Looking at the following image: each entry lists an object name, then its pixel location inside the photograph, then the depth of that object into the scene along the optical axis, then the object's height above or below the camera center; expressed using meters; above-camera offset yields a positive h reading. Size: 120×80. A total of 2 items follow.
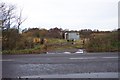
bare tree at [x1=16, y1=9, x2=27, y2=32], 15.11 +2.16
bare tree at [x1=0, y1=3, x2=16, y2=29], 13.04 +2.44
